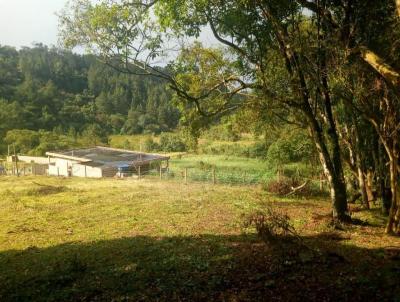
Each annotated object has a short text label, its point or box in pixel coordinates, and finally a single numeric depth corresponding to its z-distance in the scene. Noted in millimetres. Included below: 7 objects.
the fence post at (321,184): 22828
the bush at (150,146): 67975
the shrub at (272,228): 9172
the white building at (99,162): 39938
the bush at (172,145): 67750
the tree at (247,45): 10609
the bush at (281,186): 21688
